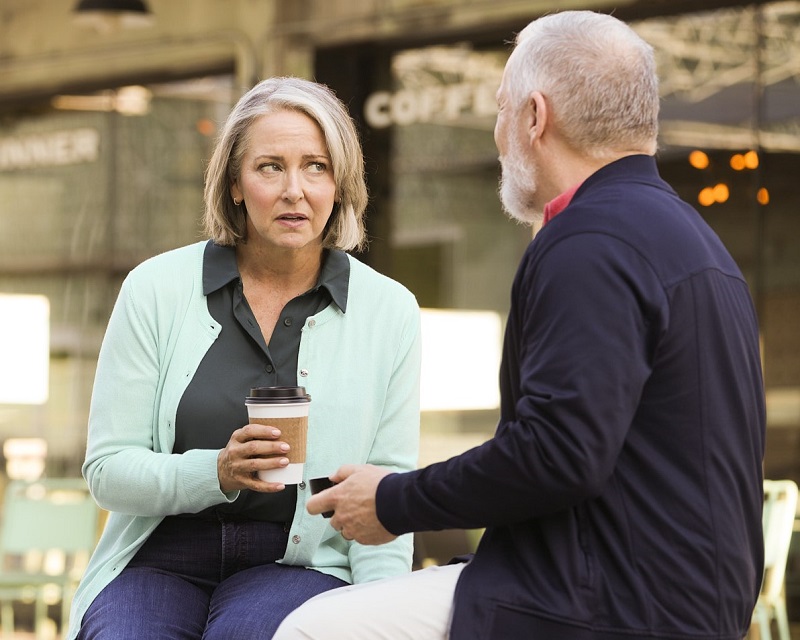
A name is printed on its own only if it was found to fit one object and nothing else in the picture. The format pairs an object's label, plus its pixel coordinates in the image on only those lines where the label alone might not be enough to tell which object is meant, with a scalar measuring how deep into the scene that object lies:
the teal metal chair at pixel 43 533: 13.53
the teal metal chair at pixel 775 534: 11.10
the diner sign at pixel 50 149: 17.83
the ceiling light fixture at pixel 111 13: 15.16
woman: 5.36
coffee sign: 14.28
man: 4.08
